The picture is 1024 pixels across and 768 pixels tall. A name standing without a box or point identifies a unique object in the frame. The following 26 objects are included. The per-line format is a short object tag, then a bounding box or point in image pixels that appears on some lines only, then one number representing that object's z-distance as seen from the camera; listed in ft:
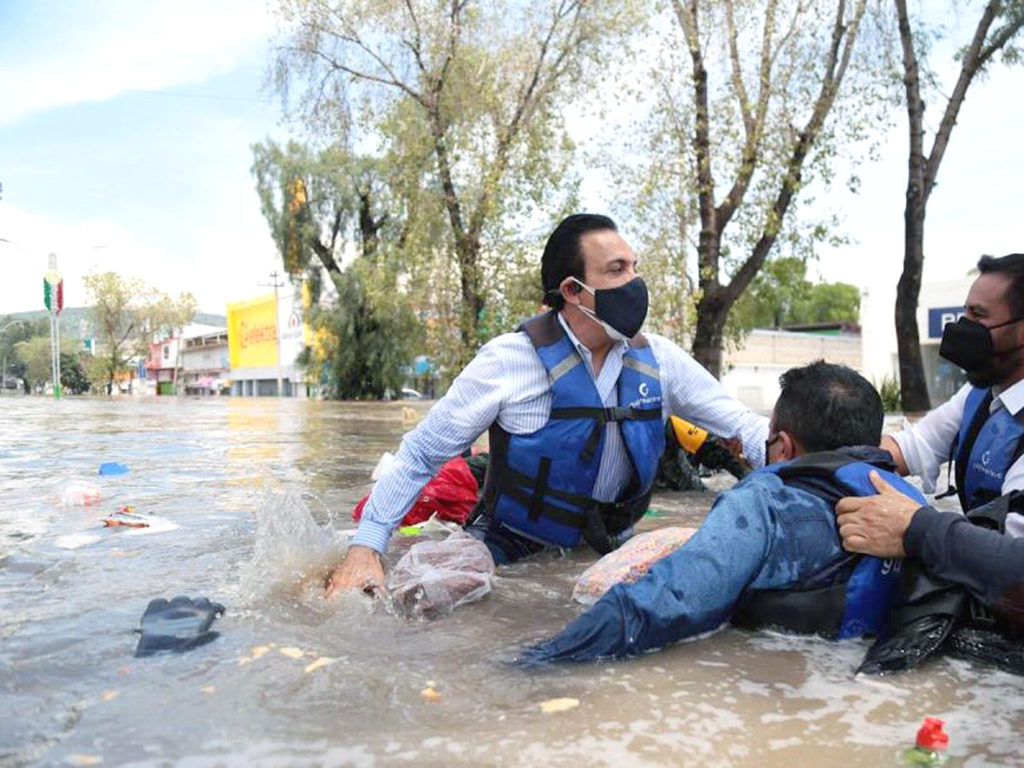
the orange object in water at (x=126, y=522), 14.84
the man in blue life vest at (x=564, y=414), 10.36
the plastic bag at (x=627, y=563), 9.96
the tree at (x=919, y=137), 50.52
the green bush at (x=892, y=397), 58.75
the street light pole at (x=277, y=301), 185.88
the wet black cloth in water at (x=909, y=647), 7.59
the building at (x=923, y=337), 96.58
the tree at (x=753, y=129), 48.65
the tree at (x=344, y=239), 110.11
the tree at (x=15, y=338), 366.43
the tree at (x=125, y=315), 218.44
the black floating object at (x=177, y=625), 8.02
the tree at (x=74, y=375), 300.61
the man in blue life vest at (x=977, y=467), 7.45
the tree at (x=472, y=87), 66.64
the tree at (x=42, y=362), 313.53
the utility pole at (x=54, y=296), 150.82
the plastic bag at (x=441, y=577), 9.52
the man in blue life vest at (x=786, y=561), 7.78
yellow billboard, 218.59
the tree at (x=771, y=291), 58.49
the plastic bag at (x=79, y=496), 17.42
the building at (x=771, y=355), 148.46
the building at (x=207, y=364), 270.26
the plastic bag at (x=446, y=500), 14.94
